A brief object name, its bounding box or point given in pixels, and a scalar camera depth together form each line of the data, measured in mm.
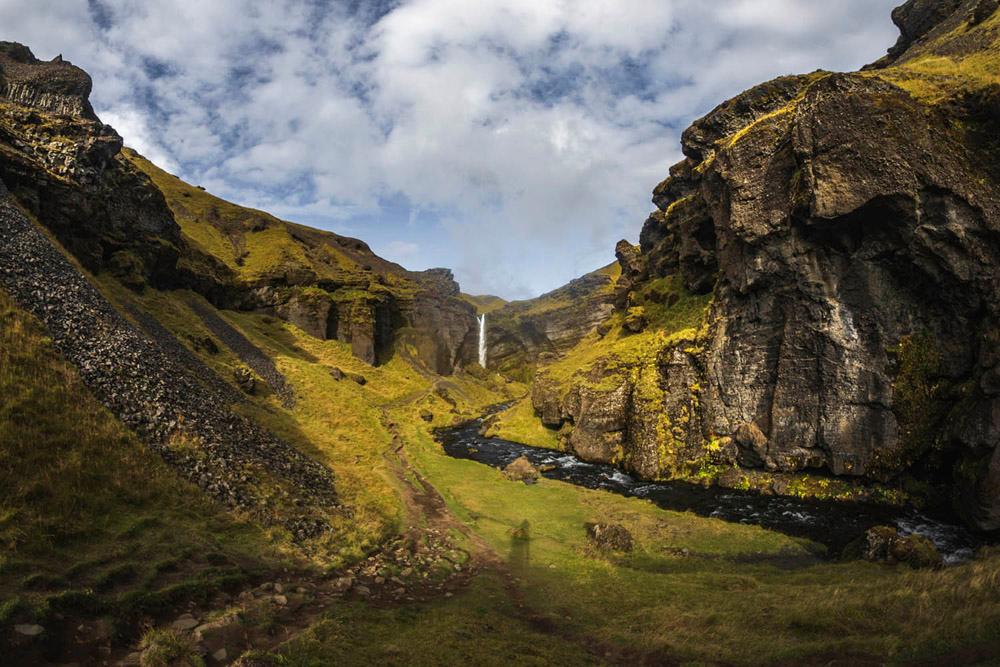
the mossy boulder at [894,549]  22125
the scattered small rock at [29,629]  9688
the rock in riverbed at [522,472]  43062
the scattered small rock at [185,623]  11953
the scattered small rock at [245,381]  43750
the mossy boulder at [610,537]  26812
